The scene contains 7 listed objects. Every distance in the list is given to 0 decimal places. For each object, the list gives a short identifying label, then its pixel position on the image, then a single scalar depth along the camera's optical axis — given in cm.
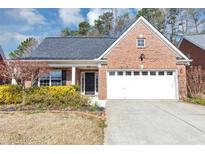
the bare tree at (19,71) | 853
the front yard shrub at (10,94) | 857
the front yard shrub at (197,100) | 930
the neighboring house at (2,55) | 1548
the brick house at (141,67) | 1109
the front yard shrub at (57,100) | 769
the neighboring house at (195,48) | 1409
